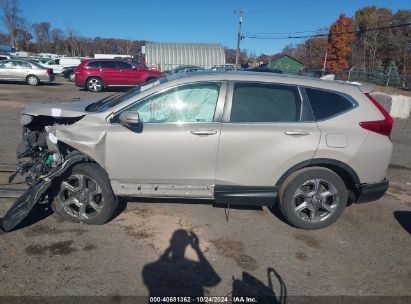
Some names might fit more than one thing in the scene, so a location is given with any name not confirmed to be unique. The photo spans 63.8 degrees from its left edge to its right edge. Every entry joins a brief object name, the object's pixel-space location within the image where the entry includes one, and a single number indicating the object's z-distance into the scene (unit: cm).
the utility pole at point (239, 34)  4596
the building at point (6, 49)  7018
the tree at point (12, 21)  8281
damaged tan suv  359
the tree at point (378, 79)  3686
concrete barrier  1206
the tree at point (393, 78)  3641
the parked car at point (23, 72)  1989
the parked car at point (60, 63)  3338
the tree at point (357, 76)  3647
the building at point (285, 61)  6259
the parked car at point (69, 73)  2594
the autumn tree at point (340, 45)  6756
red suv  1806
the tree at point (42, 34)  10416
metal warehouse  4038
